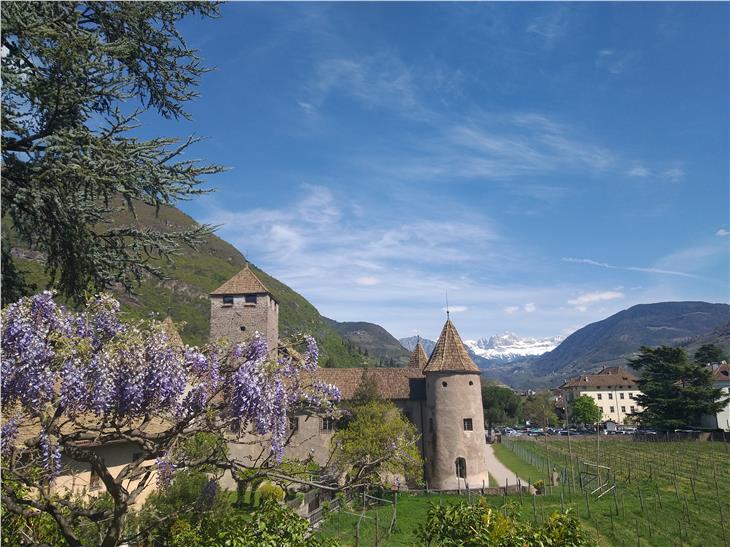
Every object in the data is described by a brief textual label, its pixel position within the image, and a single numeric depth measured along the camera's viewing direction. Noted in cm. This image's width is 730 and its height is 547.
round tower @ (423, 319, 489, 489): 3156
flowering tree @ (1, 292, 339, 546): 599
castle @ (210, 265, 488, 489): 3177
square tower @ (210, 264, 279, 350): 3406
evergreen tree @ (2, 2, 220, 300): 801
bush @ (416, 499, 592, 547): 766
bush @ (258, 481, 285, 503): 2690
